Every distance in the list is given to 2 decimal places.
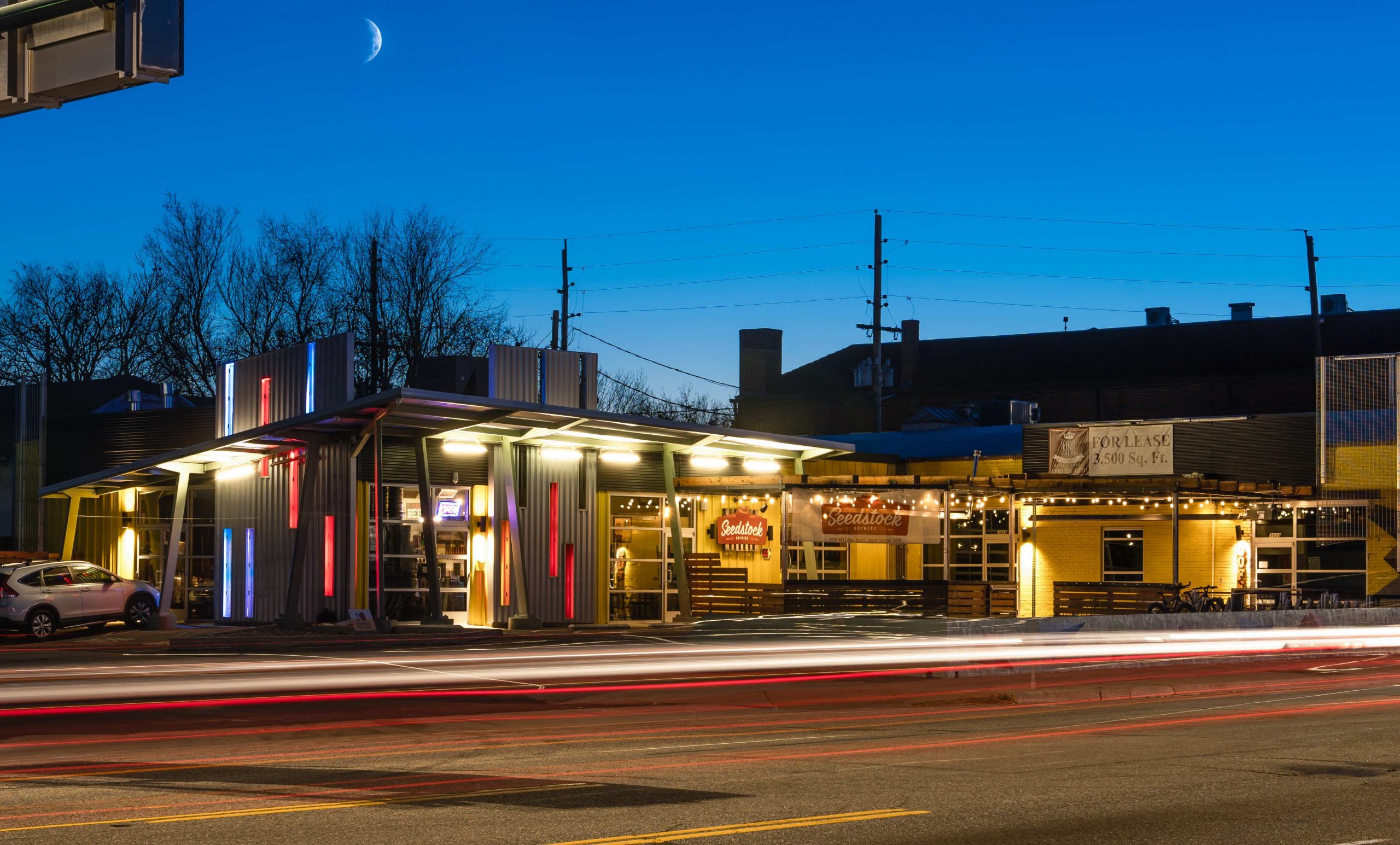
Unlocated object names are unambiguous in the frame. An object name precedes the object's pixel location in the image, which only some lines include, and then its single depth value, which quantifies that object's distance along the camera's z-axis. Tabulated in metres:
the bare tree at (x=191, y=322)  61.78
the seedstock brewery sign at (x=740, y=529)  36.72
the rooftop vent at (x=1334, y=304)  72.56
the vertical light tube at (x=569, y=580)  32.31
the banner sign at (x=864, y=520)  33.31
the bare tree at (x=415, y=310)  61.53
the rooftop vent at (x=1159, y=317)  75.00
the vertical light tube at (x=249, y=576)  30.94
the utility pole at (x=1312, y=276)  56.19
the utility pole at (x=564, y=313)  64.25
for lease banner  37.16
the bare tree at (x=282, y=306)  61.00
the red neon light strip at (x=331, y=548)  29.61
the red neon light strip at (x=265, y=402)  32.72
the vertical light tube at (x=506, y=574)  31.05
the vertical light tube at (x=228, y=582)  31.52
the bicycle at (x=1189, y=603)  30.77
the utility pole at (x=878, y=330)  56.91
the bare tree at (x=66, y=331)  65.62
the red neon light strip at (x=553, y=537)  32.09
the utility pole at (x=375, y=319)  58.12
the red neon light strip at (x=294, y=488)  30.39
